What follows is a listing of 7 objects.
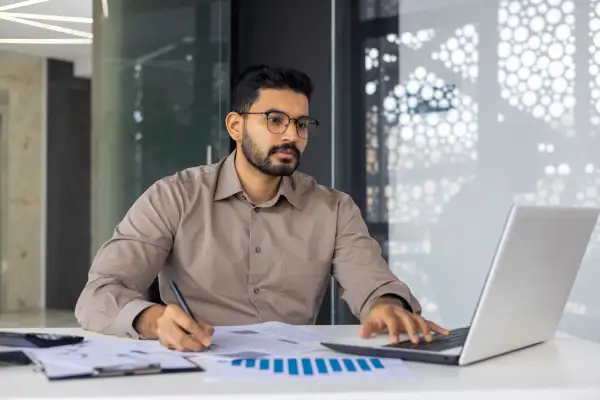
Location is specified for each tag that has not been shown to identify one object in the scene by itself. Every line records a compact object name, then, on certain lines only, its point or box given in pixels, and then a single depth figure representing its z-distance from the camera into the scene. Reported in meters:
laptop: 1.28
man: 2.24
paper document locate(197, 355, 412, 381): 1.26
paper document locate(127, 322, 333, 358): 1.49
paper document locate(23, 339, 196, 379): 1.27
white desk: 1.13
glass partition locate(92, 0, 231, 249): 4.68
